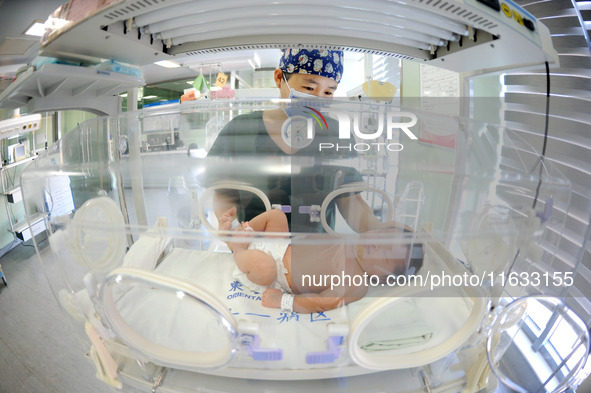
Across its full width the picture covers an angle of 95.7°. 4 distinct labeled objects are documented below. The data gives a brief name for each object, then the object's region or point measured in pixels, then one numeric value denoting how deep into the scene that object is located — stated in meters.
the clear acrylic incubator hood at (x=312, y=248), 0.49
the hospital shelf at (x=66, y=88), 0.61
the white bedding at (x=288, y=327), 0.51
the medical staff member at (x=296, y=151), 0.80
